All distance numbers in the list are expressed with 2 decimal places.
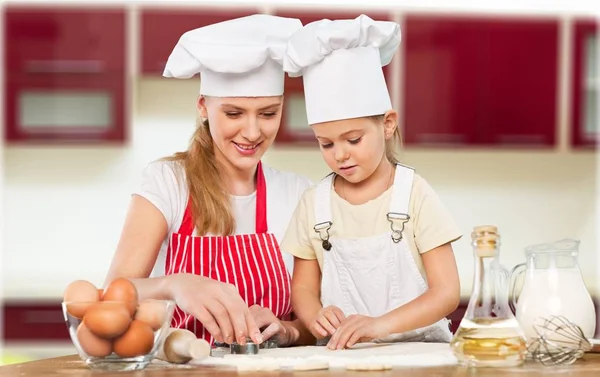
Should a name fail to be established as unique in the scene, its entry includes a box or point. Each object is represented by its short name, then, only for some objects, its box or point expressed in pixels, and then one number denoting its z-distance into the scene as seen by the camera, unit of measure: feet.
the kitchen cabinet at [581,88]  22.35
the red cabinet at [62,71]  21.09
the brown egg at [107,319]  7.64
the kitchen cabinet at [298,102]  21.66
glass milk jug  8.25
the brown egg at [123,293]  7.74
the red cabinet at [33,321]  20.39
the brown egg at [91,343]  7.74
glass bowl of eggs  7.67
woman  9.84
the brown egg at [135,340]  7.74
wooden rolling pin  8.08
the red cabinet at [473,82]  22.10
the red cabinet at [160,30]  21.39
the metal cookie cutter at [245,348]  8.62
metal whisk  8.21
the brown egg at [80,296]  7.76
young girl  9.22
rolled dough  7.92
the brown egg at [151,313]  7.78
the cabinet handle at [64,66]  21.09
